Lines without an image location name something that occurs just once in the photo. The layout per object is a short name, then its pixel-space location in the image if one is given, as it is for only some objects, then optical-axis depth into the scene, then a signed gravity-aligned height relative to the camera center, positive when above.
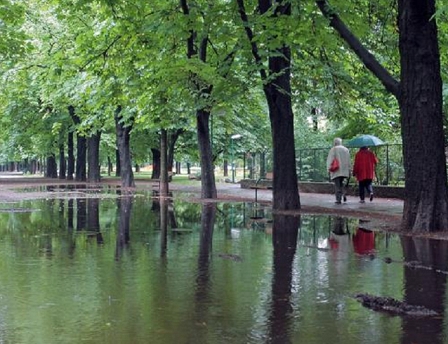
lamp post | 41.97 +1.20
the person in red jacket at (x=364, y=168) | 19.89 +0.10
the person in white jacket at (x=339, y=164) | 19.39 +0.21
